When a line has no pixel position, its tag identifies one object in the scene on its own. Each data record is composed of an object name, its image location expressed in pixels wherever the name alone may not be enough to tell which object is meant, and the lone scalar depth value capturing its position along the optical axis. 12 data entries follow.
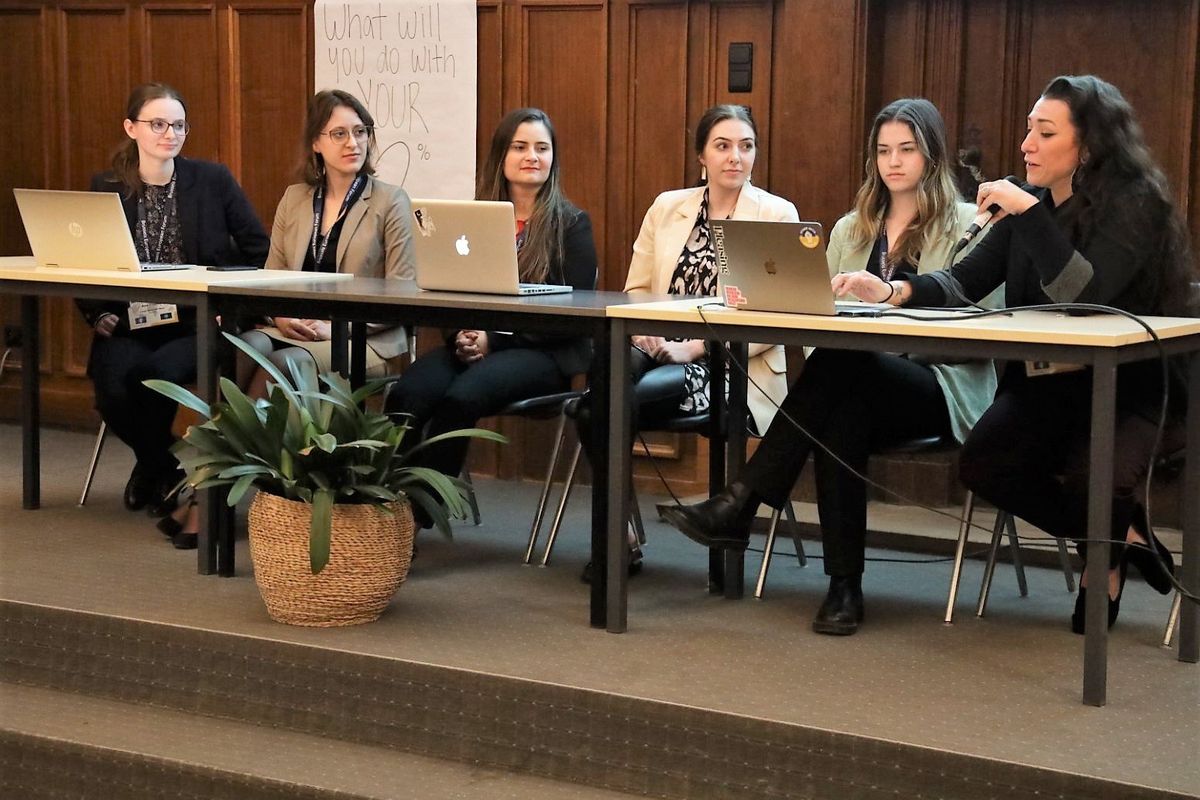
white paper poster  5.31
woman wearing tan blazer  4.56
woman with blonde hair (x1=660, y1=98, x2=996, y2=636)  3.47
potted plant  3.41
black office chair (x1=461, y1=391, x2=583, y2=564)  4.03
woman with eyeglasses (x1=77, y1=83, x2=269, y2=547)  4.48
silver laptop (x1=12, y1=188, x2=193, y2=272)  4.12
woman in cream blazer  3.89
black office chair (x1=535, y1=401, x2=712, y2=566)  3.85
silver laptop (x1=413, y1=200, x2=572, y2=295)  3.56
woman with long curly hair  3.24
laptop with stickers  3.08
